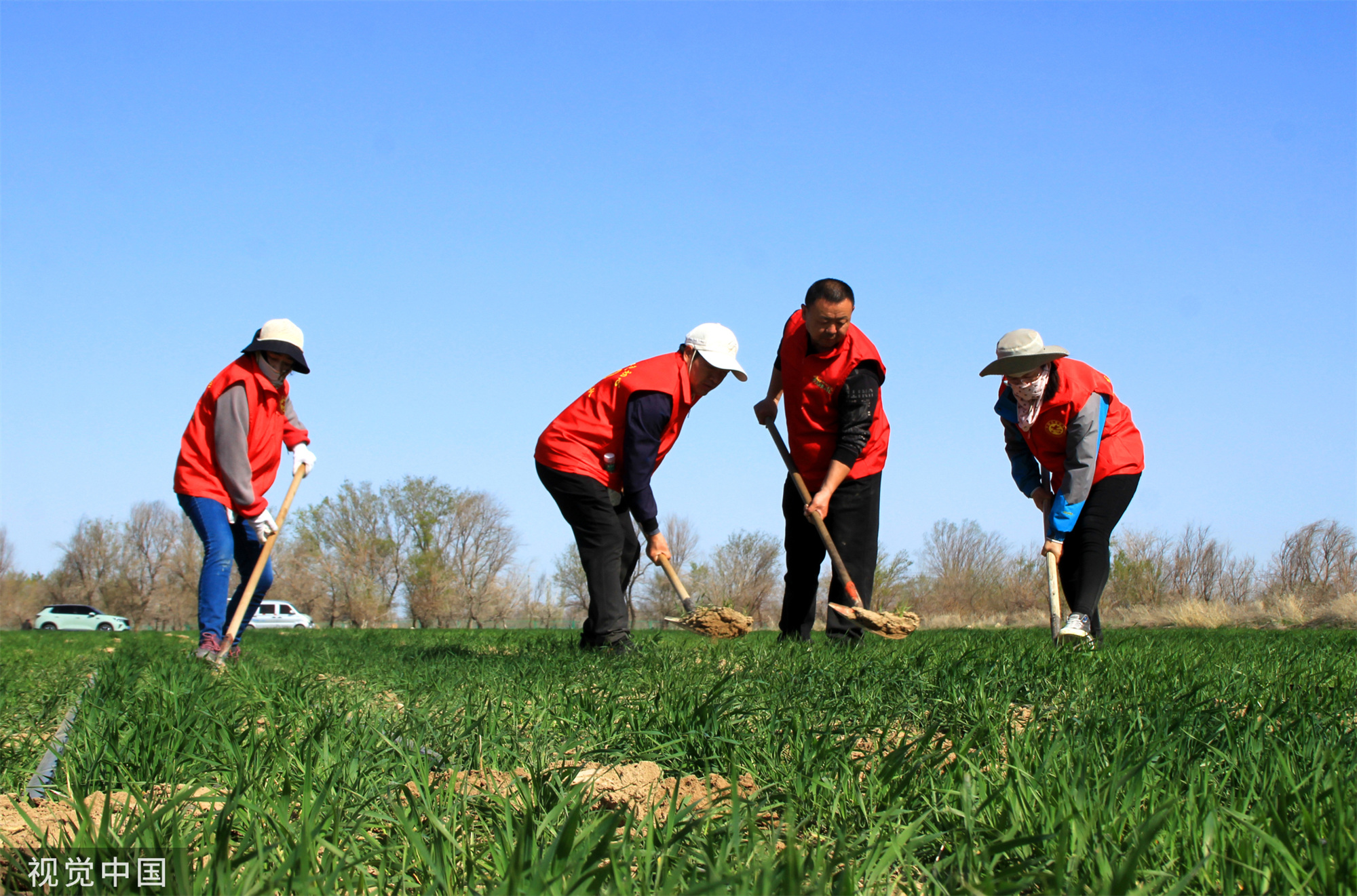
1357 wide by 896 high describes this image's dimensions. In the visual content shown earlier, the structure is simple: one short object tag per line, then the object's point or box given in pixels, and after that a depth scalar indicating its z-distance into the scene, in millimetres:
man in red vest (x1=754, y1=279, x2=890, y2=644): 6277
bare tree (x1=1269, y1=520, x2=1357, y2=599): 34750
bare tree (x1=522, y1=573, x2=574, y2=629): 68188
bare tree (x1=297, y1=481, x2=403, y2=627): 59250
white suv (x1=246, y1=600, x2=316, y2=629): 48125
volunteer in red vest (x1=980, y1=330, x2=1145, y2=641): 6016
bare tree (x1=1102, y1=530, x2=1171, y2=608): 35969
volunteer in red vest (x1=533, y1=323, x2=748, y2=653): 5926
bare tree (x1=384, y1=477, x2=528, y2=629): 59250
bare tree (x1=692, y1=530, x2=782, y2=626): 55469
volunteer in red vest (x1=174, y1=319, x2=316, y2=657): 6102
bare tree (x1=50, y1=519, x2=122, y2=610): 68000
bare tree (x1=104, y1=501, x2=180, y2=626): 67438
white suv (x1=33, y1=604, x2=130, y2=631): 49000
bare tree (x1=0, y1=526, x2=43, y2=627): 65562
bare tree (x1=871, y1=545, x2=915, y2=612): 48969
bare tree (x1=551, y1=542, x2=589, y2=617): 61625
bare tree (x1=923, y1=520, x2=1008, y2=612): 51062
